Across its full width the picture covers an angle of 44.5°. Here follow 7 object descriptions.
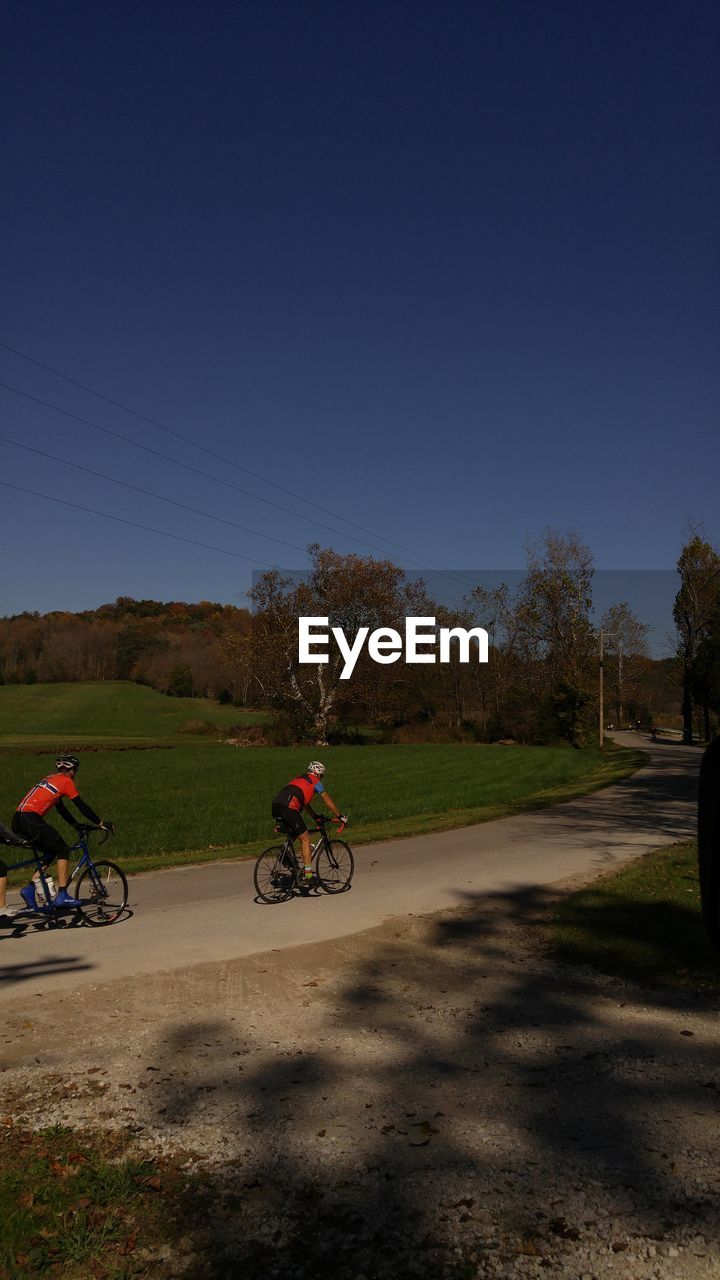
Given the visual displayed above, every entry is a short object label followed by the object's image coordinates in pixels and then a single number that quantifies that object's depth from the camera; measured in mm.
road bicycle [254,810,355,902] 13000
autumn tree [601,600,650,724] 81250
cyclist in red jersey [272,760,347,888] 12508
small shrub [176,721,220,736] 78388
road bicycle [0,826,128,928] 11242
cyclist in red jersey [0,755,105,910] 10984
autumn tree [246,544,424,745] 64438
